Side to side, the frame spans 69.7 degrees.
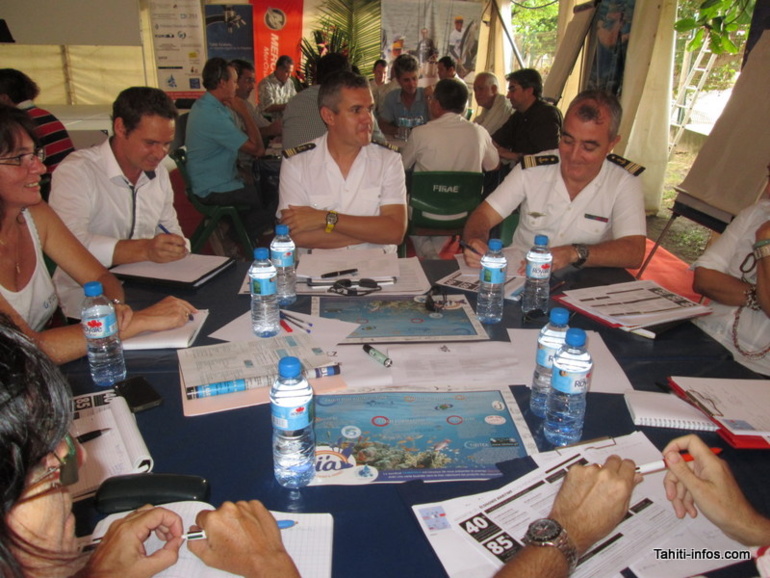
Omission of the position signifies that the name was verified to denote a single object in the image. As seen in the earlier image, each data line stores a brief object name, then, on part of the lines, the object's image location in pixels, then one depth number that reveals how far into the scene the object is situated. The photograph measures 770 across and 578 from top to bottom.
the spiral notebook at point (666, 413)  1.25
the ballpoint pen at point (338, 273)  2.02
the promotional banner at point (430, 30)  8.46
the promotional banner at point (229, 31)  8.03
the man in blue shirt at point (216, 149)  4.21
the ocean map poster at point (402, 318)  1.63
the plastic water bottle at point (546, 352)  1.31
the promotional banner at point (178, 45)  7.18
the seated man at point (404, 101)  5.99
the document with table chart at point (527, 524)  0.89
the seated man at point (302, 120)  4.32
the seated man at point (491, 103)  5.89
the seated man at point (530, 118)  4.95
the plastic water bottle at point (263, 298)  1.63
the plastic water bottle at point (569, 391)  1.18
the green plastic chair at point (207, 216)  4.19
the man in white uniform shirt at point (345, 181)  2.44
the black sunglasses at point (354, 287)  1.92
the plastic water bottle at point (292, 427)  1.03
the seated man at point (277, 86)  7.12
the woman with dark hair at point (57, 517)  0.61
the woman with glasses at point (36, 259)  1.55
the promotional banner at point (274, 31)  8.30
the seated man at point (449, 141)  4.07
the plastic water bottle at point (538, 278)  1.85
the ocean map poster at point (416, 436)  1.08
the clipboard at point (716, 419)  1.16
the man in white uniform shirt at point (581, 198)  2.28
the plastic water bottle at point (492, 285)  1.81
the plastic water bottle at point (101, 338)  1.39
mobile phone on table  1.28
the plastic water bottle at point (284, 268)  1.89
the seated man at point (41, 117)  3.61
